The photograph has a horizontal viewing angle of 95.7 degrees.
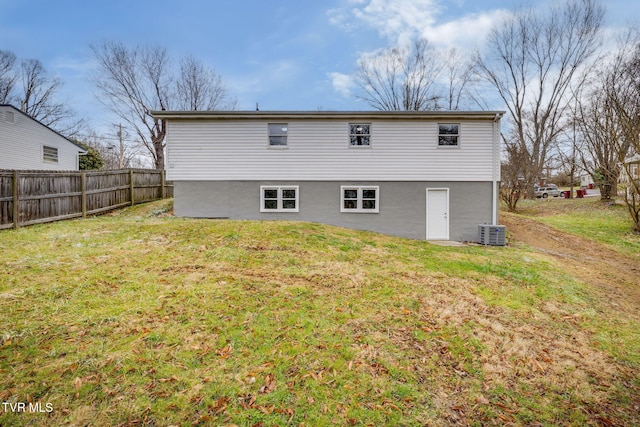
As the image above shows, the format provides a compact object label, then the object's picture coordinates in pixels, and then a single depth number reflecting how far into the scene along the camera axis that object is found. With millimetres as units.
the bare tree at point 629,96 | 12727
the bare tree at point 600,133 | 14211
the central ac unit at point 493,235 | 10766
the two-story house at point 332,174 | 11328
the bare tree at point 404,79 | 27250
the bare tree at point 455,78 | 27203
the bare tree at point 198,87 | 27094
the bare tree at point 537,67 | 23656
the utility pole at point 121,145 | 28820
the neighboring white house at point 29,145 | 15148
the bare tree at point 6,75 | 27719
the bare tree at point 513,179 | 20797
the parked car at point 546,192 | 32500
